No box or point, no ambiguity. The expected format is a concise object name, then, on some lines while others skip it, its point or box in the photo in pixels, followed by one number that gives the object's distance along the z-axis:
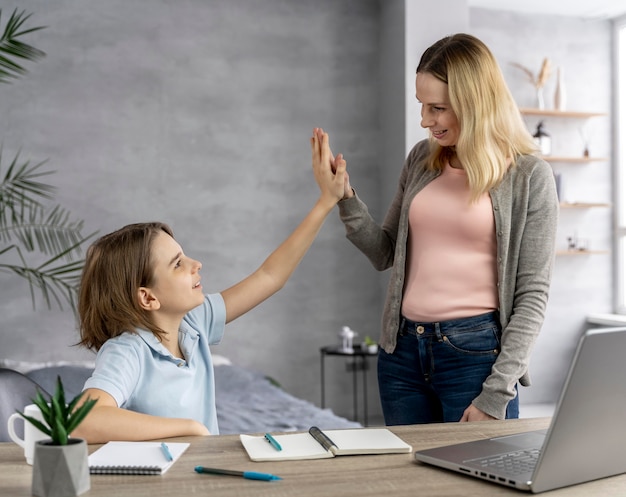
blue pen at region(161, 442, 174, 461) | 1.12
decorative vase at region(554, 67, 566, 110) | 5.21
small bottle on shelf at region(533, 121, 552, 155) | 5.12
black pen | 1.18
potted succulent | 0.96
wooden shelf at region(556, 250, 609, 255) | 5.13
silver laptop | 0.94
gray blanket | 3.12
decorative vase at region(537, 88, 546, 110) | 5.18
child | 1.50
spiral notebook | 1.07
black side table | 4.32
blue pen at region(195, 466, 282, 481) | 1.03
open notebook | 1.15
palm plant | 4.30
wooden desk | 0.98
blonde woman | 1.71
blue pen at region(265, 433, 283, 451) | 1.18
